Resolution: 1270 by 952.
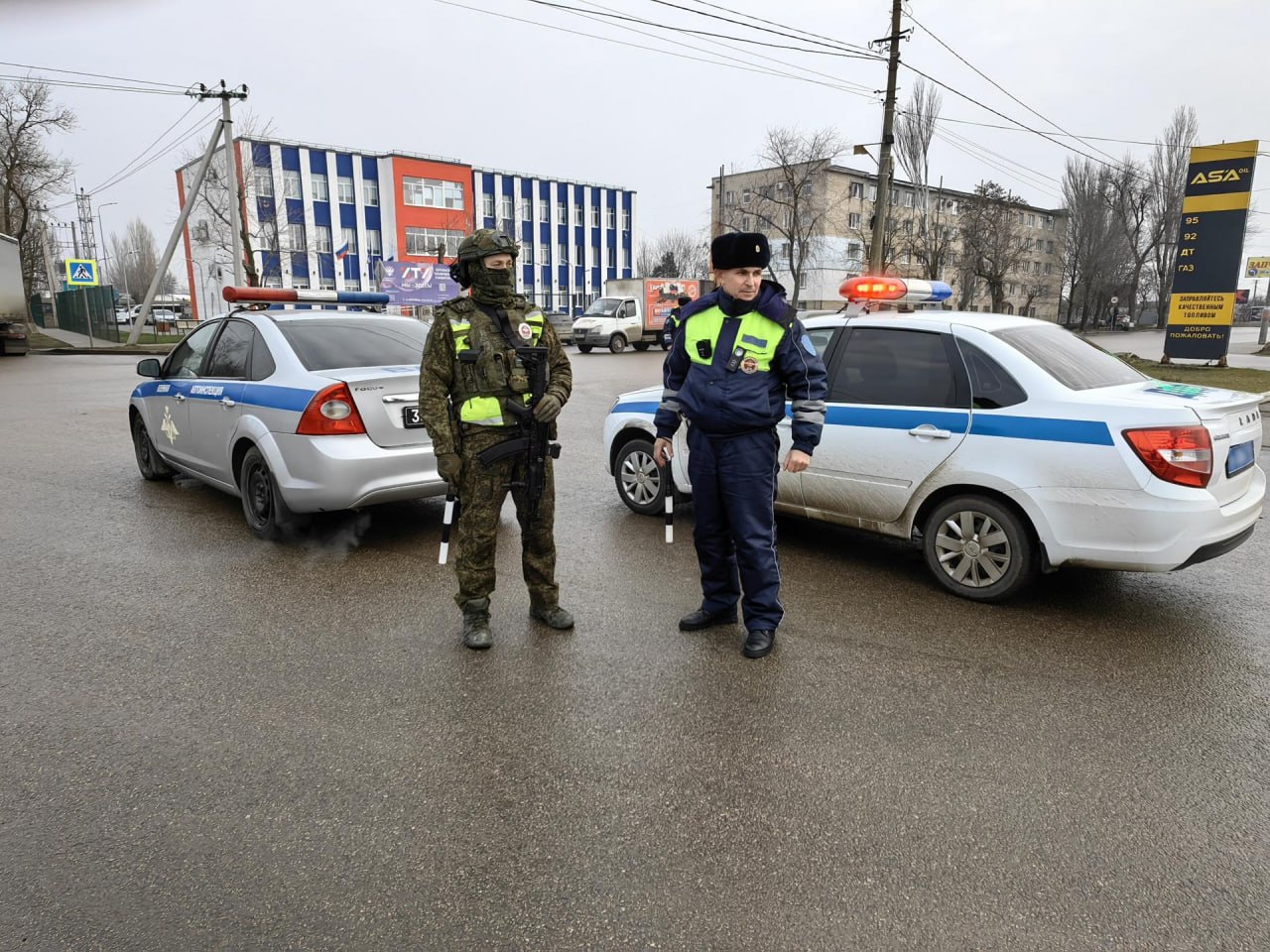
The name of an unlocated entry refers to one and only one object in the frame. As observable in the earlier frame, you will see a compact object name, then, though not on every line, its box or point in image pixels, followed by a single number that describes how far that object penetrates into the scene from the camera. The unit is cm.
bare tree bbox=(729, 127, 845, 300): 4294
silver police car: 524
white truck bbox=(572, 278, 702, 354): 3066
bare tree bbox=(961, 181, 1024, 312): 4909
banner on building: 3303
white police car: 394
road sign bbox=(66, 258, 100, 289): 3334
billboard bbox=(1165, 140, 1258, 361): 1880
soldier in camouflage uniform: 382
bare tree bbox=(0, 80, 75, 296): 3503
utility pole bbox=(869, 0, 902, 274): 2042
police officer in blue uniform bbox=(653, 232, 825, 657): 375
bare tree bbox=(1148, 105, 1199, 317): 6131
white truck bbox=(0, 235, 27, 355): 2523
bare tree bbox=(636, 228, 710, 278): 6606
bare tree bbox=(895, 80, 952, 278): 4319
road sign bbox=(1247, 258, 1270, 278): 3319
